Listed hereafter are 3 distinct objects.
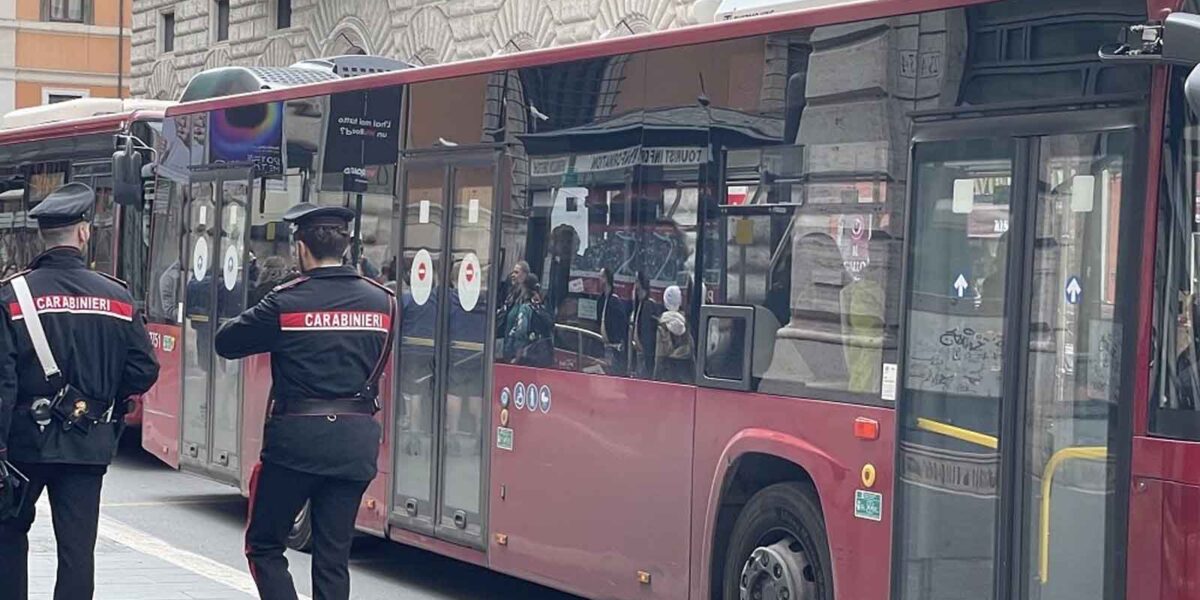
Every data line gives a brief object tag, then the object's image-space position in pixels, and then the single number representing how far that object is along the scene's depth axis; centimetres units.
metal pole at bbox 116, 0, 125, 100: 4184
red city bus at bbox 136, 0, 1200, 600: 628
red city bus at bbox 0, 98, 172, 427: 1573
